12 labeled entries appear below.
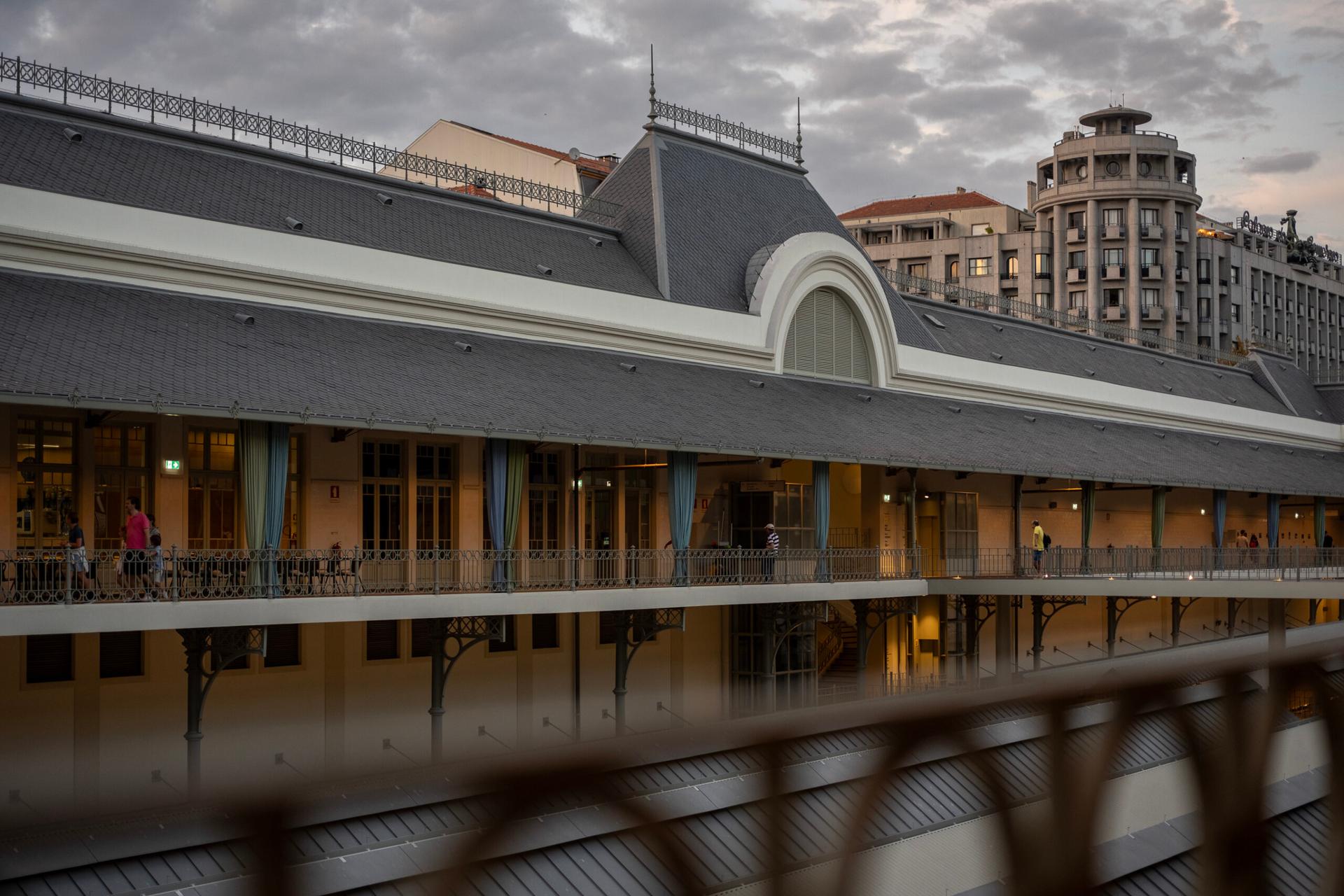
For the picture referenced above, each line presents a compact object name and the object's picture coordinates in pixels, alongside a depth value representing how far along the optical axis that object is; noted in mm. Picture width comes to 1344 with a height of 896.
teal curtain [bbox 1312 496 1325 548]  45438
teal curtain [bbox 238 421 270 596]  20391
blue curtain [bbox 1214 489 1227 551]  40522
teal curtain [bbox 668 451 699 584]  25953
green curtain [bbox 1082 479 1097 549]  36969
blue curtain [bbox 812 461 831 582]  28759
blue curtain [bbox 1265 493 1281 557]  43312
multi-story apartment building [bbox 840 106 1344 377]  94625
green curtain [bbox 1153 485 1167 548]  38781
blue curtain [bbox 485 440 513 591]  23188
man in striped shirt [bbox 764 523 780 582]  27938
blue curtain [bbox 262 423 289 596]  20500
